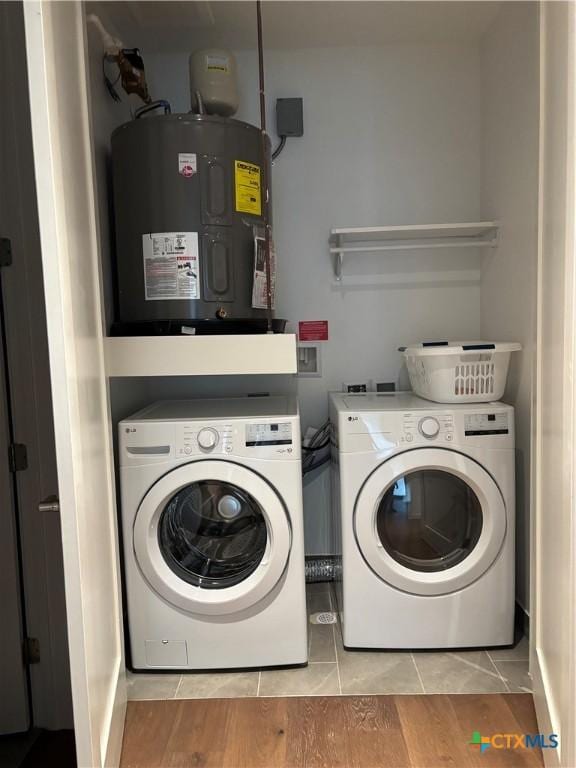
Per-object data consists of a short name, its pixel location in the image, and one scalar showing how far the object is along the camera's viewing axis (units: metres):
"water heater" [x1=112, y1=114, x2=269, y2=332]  1.74
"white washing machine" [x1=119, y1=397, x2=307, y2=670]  1.77
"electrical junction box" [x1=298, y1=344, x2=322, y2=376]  2.54
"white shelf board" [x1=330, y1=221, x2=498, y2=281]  2.24
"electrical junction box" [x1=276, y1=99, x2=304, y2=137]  2.42
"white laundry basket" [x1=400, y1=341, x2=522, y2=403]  1.93
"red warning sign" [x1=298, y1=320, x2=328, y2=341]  2.53
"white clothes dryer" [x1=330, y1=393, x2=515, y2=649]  1.86
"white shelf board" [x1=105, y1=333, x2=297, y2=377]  1.69
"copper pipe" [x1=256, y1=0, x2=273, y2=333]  1.86
